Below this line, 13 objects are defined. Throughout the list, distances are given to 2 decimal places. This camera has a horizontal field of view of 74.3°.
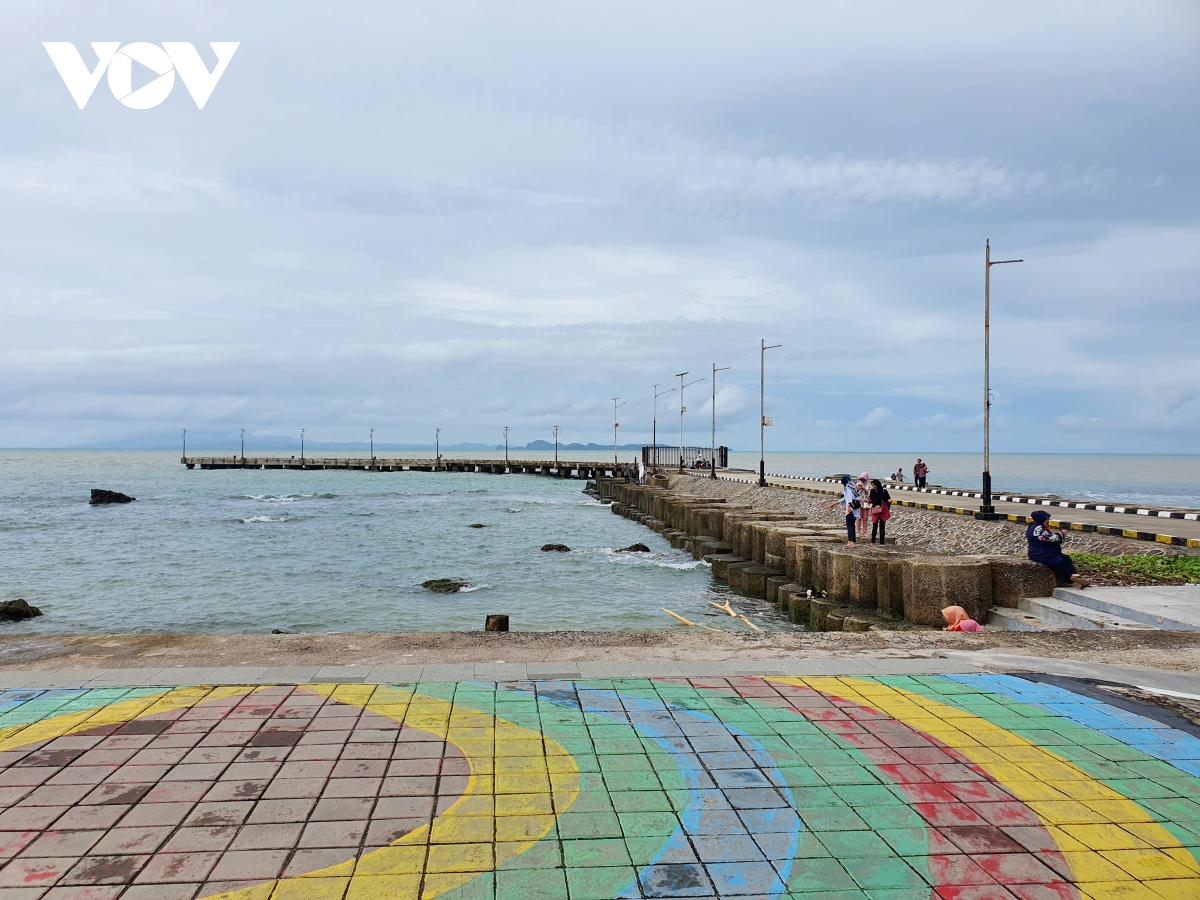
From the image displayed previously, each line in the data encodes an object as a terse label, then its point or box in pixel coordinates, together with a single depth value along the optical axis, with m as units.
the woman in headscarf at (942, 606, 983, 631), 9.91
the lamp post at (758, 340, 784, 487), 40.88
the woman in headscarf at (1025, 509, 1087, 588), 11.06
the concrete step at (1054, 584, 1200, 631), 8.88
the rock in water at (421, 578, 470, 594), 22.42
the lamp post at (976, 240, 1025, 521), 20.98
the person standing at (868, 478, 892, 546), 17.11
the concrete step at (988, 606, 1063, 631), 10.12
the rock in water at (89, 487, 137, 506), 60.53
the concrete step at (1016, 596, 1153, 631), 9.16
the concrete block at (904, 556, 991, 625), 10.89
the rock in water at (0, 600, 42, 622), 18.39
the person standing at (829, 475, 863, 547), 16.92
